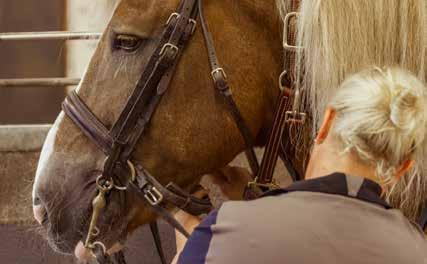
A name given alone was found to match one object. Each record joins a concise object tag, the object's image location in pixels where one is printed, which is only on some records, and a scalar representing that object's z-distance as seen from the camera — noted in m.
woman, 2.44
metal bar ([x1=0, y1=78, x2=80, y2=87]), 3.76
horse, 2.91
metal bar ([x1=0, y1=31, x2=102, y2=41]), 3.57
